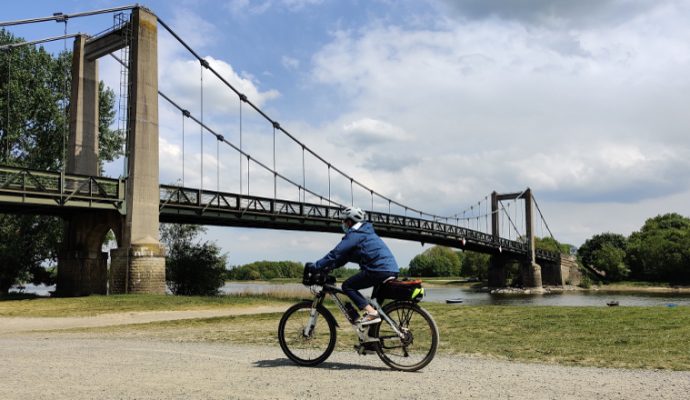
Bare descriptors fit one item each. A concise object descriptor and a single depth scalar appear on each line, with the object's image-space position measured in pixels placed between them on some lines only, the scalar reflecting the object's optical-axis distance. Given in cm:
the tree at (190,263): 3469
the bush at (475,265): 9175
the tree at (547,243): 9519
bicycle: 625
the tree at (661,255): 7531
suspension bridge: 2538
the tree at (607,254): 8288
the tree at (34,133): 3288
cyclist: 634
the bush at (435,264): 11406
